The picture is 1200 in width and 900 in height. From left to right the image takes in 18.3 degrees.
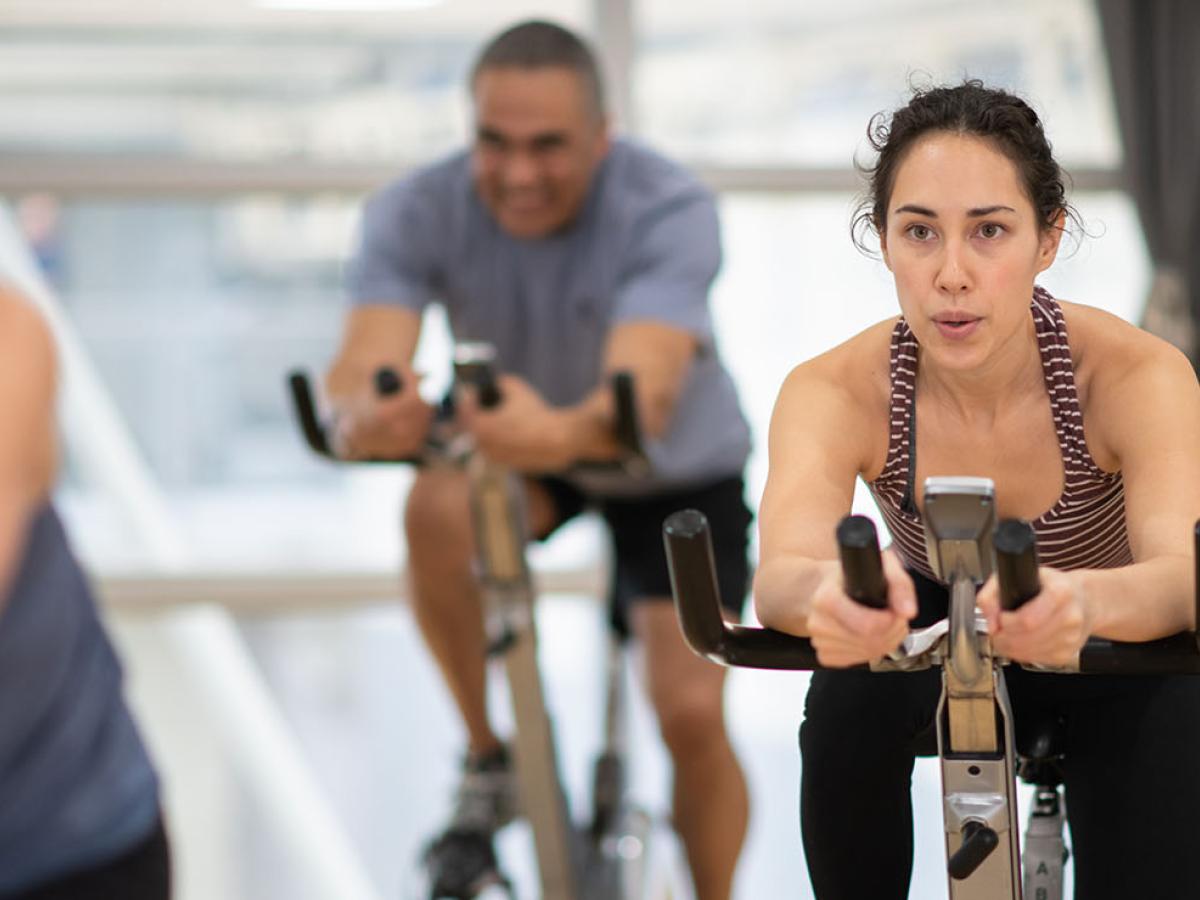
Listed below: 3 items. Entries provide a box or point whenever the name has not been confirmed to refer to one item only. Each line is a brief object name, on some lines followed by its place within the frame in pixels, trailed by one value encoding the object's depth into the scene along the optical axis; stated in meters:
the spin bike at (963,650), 2.97
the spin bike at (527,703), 4.54
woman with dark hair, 3.05
